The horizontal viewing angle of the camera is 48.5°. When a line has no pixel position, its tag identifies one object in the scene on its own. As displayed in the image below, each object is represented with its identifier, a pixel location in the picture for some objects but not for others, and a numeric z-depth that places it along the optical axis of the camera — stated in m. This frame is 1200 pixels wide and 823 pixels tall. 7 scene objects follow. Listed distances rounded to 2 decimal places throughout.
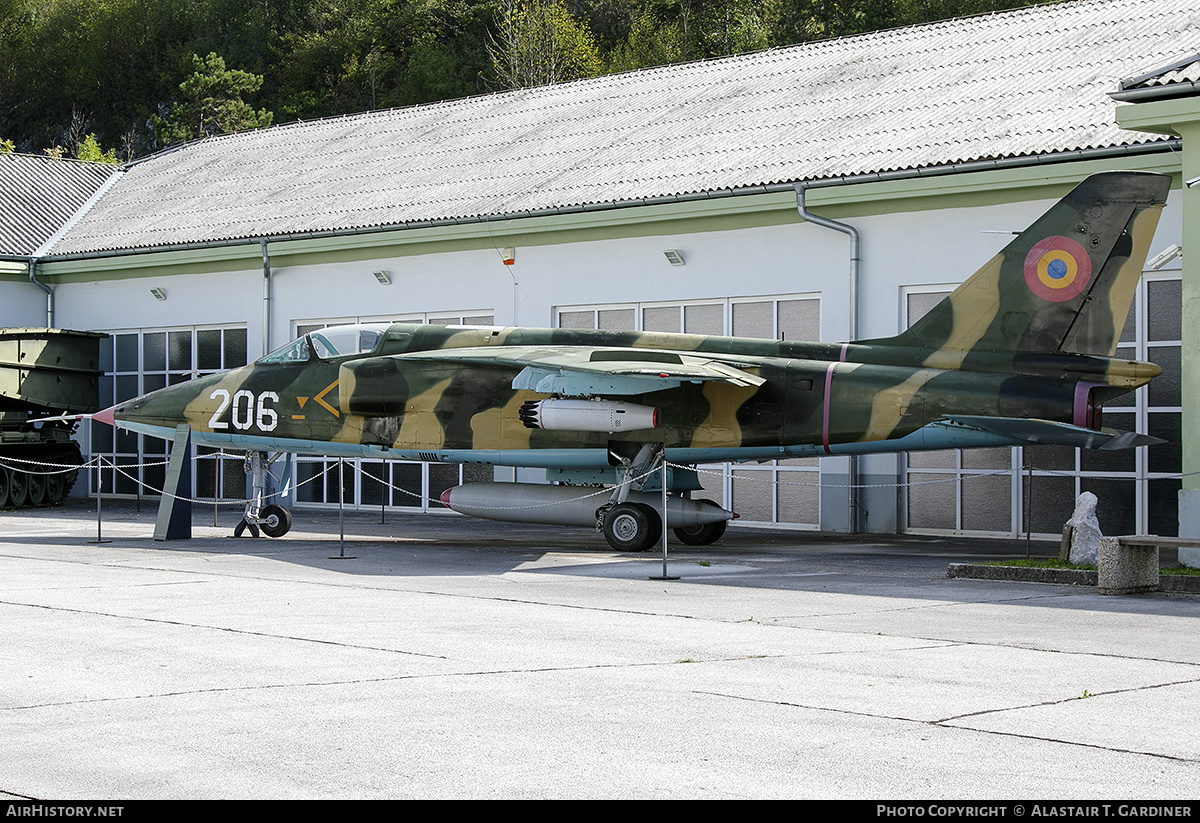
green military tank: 24.67
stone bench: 11.87
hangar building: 17.48
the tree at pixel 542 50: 61.28
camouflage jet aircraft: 13.77
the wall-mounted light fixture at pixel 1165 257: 15.02
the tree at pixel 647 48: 62.59
